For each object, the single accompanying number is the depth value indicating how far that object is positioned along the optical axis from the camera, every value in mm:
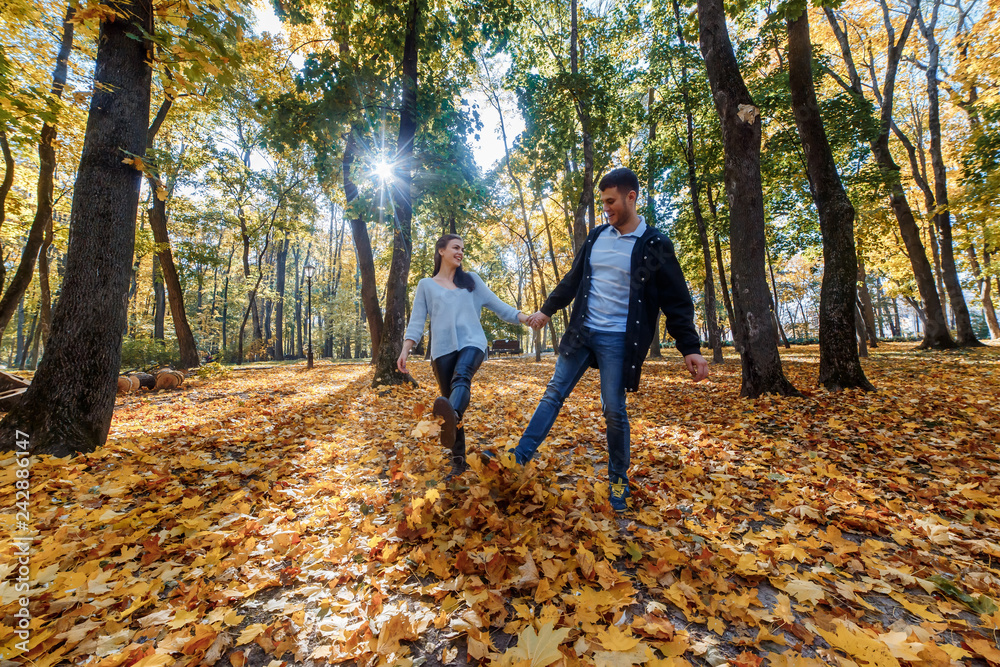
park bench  25750
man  2605
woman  3145
